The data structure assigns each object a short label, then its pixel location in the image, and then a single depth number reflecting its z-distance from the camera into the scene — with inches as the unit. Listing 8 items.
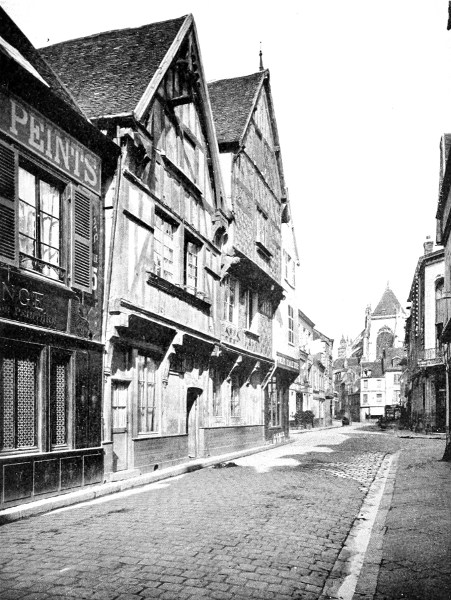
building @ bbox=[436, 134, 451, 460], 879.7
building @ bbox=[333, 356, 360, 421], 3634.4
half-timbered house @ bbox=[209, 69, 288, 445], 752.3
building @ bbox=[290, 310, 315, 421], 1798.7
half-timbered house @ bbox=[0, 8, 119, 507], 354.3
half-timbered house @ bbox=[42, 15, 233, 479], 482.3
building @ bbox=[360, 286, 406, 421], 3321.9
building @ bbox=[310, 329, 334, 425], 2140.7
